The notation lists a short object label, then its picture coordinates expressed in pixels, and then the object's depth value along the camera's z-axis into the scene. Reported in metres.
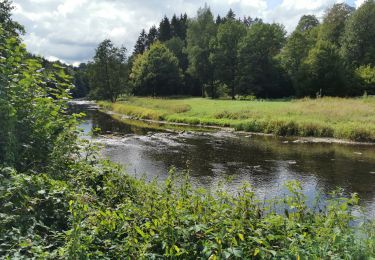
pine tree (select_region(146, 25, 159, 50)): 118.20
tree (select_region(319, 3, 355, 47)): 78.75
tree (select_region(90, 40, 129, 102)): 81.44
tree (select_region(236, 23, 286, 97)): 68.62
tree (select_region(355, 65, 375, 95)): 58.06
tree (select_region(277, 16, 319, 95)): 65.25
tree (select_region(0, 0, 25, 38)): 22.61
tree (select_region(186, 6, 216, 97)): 76.56
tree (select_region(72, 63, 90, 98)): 148.88
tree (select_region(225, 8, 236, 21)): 114.94
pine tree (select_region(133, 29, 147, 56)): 118.14
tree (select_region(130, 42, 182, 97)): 79.06
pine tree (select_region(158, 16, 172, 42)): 110.25
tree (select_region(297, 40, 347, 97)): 59.16
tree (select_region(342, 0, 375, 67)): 68.88
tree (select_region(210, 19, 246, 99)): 72.31
